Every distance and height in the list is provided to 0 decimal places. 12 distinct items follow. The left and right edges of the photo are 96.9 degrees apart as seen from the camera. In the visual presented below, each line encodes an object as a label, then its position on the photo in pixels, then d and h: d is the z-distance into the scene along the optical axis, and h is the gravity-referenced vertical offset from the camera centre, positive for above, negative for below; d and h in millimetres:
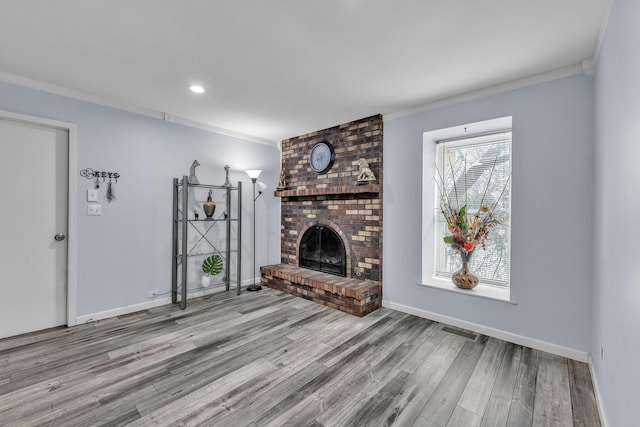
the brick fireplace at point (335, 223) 3469 -152
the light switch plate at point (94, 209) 2953 +7
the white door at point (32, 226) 2588 -162
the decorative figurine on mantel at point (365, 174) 3455 +476
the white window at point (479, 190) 2934 +264
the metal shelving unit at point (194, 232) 3371 -283
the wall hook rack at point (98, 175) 2923 +368
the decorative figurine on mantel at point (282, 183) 4539 +462
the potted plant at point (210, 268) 3824 -771
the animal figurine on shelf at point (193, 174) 3611 +473
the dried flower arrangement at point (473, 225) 2902 -113
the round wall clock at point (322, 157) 3931 +791
